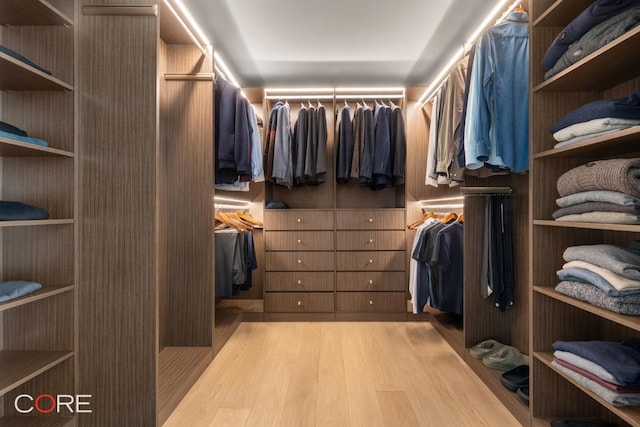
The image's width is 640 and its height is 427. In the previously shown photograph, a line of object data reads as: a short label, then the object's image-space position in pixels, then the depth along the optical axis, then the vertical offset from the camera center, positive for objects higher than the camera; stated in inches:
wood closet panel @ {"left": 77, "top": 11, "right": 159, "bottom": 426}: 67.2 +2.2
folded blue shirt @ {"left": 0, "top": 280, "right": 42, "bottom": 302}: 55.3 -11.8
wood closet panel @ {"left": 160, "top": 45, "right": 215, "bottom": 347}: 101.3 +1.4
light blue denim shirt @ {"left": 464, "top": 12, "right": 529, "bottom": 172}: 78.9 +23.5
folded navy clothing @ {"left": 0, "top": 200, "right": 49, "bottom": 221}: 55.3 +0.0
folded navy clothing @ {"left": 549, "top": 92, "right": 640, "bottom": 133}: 50.5 +14.4
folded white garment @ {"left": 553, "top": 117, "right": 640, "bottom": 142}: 51.7 +12.4
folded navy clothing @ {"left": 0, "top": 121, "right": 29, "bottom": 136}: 54.6 +12.4
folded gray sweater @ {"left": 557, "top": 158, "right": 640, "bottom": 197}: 48.7 +4.9
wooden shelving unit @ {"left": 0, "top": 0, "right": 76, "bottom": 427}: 66.0 +2.3
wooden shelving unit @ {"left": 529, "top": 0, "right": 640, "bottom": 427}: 66.8 -5.5
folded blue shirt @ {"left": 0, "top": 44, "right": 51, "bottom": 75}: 53.1 +23.0
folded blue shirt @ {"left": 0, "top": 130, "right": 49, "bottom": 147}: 53.8 +11.2
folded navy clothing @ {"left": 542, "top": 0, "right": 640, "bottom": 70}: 50.5 +27.6
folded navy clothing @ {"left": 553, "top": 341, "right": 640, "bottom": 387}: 48.3 -20.3
